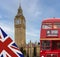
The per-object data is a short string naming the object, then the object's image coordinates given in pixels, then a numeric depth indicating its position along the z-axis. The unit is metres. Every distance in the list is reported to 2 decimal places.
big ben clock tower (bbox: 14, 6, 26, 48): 84.51
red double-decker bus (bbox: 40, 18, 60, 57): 8.05
